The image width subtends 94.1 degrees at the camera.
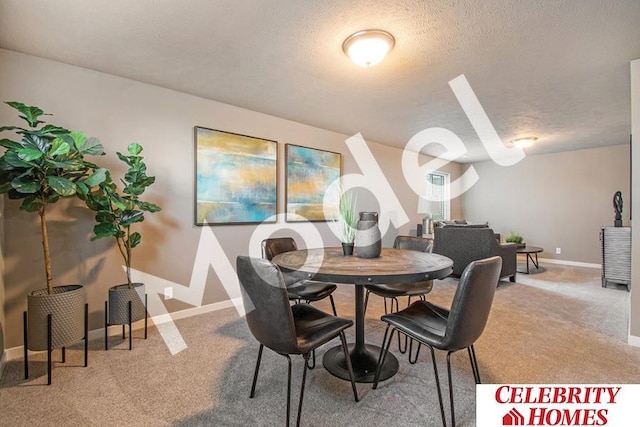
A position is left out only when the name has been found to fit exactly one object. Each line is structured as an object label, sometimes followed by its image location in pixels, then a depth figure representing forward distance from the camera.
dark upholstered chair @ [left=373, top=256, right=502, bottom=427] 1.41
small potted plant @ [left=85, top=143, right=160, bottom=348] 2.31
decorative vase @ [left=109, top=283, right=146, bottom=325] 2.38
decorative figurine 4.26
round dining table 1.59
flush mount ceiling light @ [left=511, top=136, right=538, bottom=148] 4.79
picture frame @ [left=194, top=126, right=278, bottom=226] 3.21
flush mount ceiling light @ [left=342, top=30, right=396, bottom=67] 1.99
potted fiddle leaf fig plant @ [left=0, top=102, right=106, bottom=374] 1.88
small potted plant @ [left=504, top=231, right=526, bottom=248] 5.61
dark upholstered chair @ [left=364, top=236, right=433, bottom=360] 2.33
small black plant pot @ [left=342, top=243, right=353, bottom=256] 2.25
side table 4.94
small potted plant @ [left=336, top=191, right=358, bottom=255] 2.22
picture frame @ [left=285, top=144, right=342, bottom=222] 3.99
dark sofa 4.18
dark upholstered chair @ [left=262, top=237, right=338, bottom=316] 2.38
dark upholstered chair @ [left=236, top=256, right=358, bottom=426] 1.41
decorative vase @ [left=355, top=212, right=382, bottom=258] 2.11
